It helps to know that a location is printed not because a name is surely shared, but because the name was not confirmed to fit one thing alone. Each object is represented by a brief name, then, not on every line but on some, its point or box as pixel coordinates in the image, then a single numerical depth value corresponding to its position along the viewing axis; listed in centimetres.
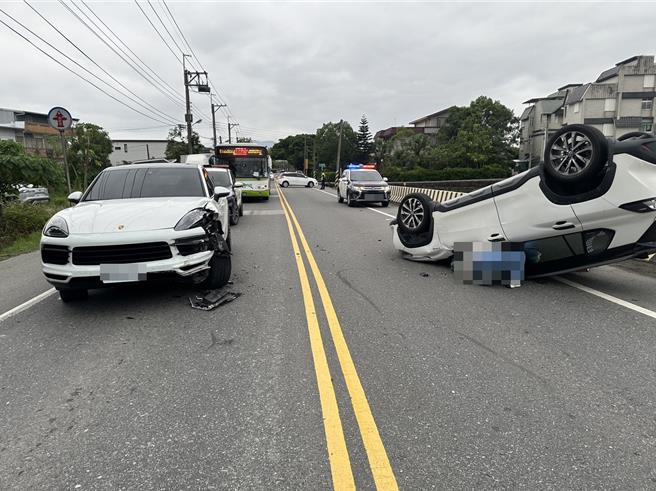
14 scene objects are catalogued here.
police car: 2017
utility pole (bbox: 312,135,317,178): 8540
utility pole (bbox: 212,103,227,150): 5856
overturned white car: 506
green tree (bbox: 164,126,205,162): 6638
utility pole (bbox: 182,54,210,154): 3575
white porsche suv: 485
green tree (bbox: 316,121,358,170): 9456
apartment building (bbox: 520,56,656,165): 5103
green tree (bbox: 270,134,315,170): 11919
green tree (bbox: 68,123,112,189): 2653
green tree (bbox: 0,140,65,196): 1109
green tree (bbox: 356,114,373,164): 10106
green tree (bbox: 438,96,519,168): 5881
